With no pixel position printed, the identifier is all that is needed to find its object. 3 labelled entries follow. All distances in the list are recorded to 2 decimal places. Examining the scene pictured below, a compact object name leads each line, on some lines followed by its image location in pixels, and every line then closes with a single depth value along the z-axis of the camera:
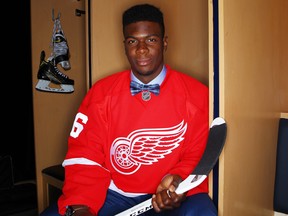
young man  1.17
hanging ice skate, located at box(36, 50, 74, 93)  1.97
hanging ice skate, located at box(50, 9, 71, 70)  1.97
